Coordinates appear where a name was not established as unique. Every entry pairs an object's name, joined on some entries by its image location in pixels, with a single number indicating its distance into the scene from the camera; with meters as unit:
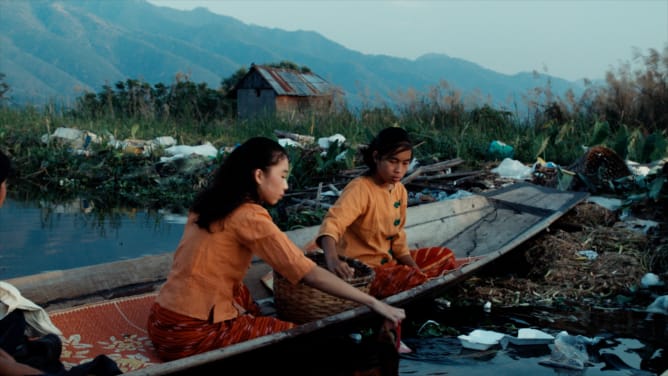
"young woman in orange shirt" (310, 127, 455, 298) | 3.43
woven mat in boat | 2.86
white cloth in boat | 2.50
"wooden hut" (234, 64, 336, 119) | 21.28
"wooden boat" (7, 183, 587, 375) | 2.76
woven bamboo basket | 3.11
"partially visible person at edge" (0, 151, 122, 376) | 2.34
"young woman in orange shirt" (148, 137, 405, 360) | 2.62
